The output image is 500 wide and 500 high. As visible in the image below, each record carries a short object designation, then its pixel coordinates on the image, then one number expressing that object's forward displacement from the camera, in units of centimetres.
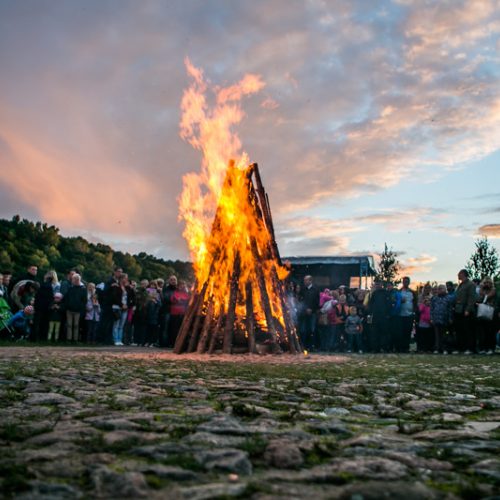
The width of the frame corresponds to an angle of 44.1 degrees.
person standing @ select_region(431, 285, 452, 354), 1636
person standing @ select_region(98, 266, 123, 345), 1752
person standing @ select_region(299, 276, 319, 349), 1736
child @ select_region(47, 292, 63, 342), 1718
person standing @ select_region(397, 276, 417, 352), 1725
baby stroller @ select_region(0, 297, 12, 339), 1667
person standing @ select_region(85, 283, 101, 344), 1784
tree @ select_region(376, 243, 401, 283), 4481
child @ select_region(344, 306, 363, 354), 1775
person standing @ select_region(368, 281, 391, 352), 1725
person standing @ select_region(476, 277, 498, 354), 1565
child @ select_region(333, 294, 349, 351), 1784
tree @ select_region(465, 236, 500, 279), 3850
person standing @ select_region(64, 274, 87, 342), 1695
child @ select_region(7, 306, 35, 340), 1711
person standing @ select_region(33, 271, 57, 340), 1665
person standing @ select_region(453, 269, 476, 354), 1549
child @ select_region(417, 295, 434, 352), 1725
